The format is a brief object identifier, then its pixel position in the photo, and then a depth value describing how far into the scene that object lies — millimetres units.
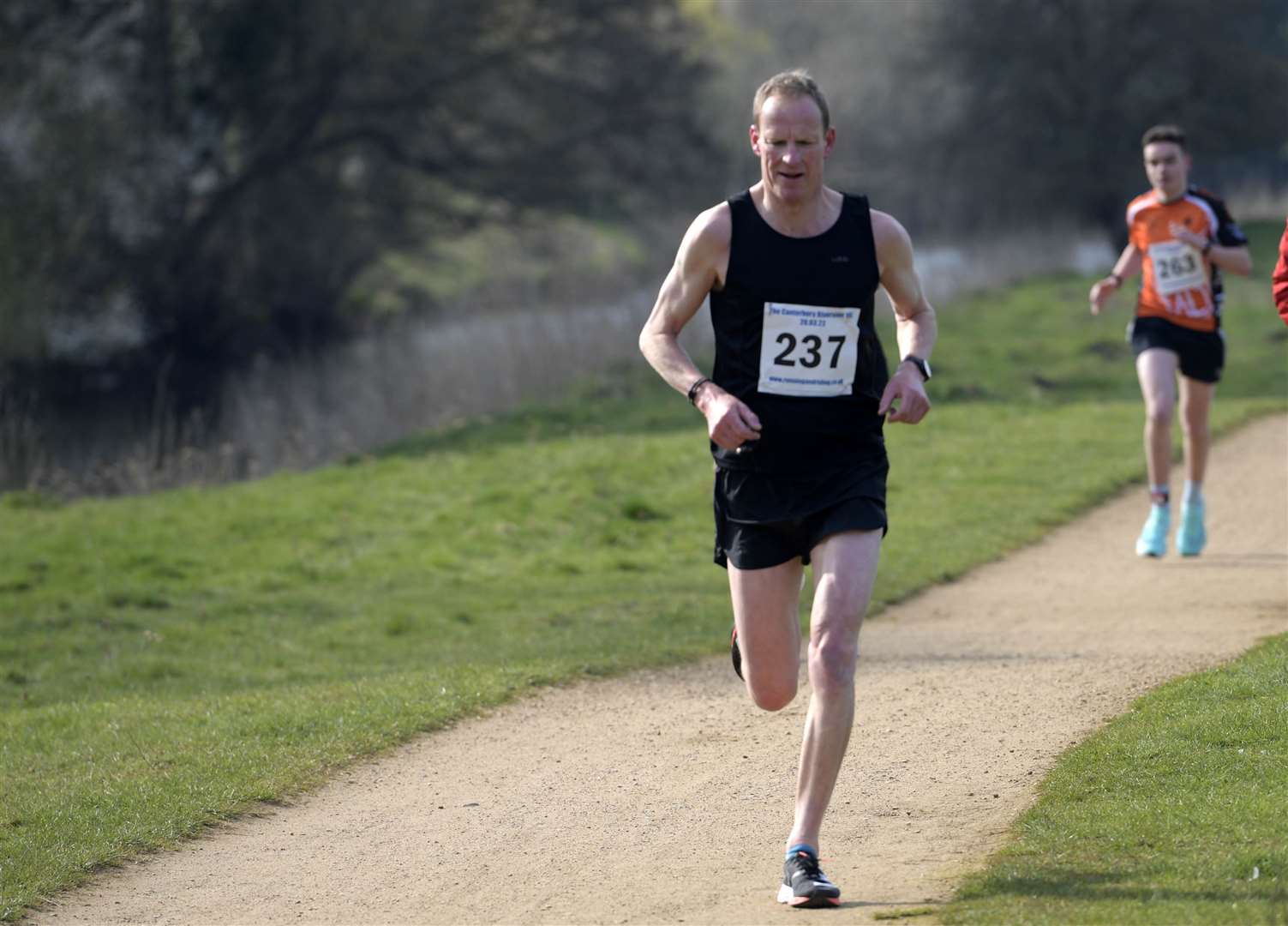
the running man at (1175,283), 21641
